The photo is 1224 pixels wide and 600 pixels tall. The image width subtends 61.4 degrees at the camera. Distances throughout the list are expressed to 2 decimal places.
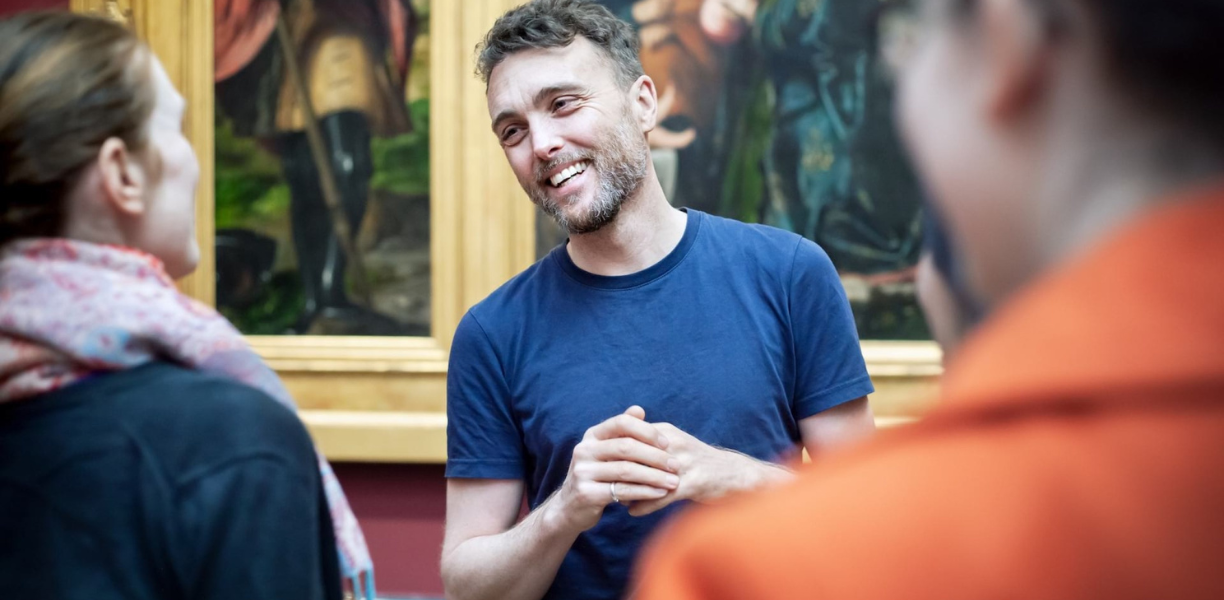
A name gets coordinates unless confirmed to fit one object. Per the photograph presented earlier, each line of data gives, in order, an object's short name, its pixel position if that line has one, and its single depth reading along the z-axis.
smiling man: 1.73
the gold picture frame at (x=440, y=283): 3.70
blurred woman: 0.94
